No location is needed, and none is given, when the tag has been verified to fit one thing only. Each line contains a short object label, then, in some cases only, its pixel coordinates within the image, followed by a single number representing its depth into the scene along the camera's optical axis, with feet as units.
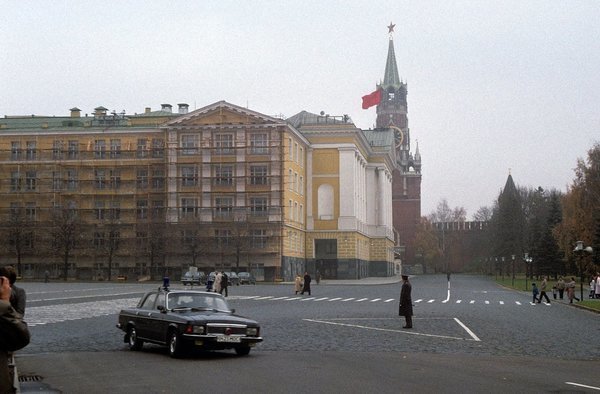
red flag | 357.61
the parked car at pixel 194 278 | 238.07
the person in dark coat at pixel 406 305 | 83.35
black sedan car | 54.03
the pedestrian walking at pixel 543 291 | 151.43
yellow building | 285.64
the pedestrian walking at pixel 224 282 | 155.86
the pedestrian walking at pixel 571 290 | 149.89
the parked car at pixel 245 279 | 256.11
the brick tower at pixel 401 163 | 556.92
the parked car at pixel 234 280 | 243.66
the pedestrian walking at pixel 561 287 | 169.37
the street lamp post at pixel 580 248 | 156.77
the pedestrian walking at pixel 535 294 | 153.80
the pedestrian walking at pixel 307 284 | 179.36
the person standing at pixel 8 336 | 22.38
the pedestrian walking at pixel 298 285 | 181.98
